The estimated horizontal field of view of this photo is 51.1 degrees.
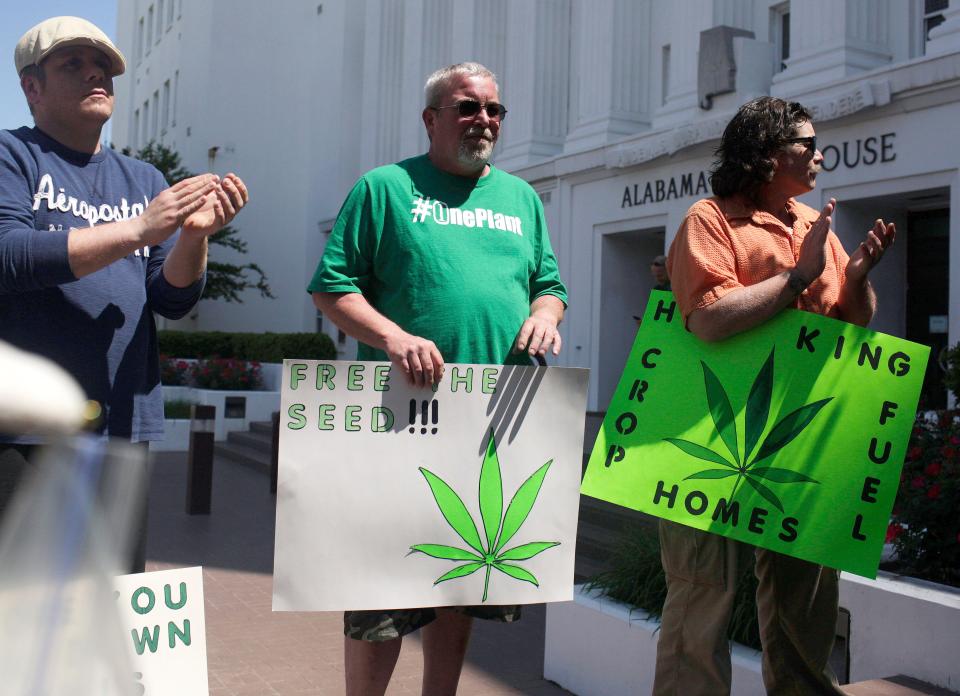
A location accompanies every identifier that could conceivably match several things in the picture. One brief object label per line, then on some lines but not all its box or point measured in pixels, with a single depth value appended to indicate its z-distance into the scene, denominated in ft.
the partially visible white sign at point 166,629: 8.24
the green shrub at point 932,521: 14.17
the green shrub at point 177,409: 56.39
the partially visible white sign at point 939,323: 37.47
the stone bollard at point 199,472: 32.55
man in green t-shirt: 8.97
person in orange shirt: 8.89
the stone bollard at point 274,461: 38.18
